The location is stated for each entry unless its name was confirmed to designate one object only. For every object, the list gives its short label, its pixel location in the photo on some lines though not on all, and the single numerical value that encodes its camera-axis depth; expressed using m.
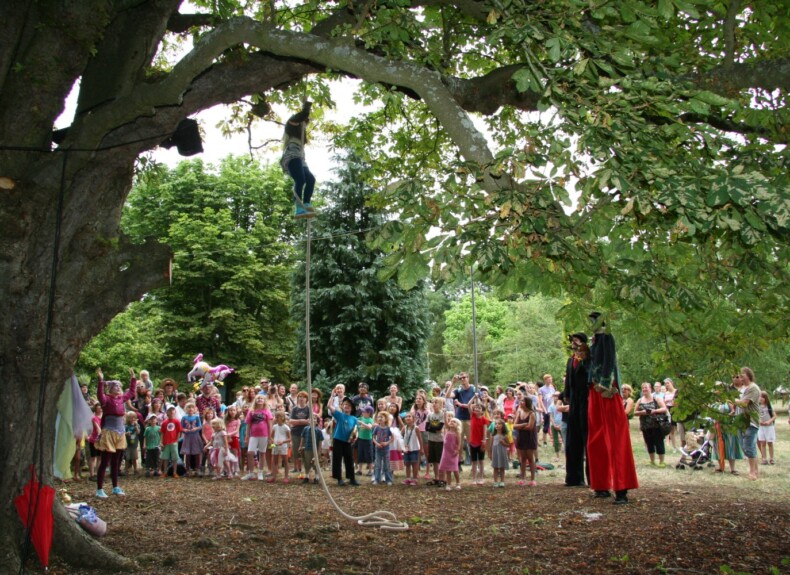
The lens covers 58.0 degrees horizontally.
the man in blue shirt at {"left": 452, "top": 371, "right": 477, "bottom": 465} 14.24
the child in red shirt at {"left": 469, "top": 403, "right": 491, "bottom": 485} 12.73
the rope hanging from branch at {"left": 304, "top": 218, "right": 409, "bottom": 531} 7.72
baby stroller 13.59
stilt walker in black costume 10.47
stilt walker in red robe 8.90
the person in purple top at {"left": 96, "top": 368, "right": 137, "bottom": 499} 10.80
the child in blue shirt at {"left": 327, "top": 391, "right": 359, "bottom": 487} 12.82
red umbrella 5.58
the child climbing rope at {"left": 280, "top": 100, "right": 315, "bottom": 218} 6.70
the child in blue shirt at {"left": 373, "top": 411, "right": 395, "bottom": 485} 13.03
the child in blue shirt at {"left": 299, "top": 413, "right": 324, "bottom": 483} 13.43
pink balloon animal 21.31
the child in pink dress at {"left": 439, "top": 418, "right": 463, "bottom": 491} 11.98
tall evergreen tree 24.16
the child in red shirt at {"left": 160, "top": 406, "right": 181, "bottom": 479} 14.40
